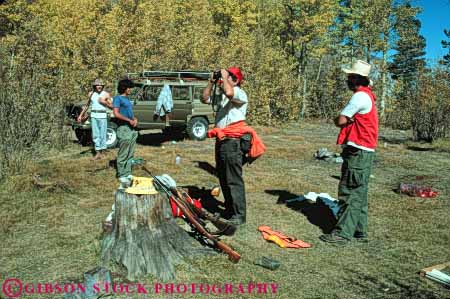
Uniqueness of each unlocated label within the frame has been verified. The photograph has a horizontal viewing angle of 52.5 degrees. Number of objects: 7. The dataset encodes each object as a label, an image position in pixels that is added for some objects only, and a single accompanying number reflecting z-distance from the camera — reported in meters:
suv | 13.97
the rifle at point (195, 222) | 4.82
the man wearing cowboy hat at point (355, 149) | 5.48
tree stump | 4.49
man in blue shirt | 8.20
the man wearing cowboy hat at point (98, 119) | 10.59
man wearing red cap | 5.66
